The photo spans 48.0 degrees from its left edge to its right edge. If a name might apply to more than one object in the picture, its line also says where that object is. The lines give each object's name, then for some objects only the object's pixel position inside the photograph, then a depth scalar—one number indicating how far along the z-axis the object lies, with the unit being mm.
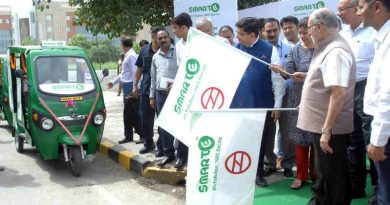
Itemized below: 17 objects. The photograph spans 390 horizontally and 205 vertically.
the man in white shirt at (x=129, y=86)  6895
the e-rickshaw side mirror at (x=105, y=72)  6715
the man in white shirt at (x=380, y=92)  2473
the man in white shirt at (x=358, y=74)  3762
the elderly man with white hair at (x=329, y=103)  3049
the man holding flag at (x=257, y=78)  4270
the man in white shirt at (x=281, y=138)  4801
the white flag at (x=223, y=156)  3273
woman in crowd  4094
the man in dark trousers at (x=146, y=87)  6117
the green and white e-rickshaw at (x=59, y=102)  5688
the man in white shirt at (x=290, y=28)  4840
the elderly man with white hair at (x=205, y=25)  4743
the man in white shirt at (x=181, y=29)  4934
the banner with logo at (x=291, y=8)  5977
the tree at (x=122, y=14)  10195
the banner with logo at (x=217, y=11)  6707
